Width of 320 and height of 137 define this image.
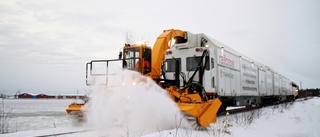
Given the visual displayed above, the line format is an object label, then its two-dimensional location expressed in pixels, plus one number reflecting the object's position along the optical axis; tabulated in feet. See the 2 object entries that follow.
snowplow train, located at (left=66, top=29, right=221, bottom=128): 24.07
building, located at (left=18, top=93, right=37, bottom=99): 294.82
